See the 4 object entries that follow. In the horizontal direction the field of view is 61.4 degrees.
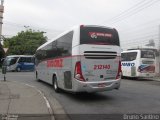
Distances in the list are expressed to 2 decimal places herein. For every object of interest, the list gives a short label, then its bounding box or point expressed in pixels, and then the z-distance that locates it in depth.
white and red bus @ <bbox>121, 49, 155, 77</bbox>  12.00
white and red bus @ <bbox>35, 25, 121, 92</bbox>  5.72
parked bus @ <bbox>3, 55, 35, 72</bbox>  19.67
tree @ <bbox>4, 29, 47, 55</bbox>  31.02
